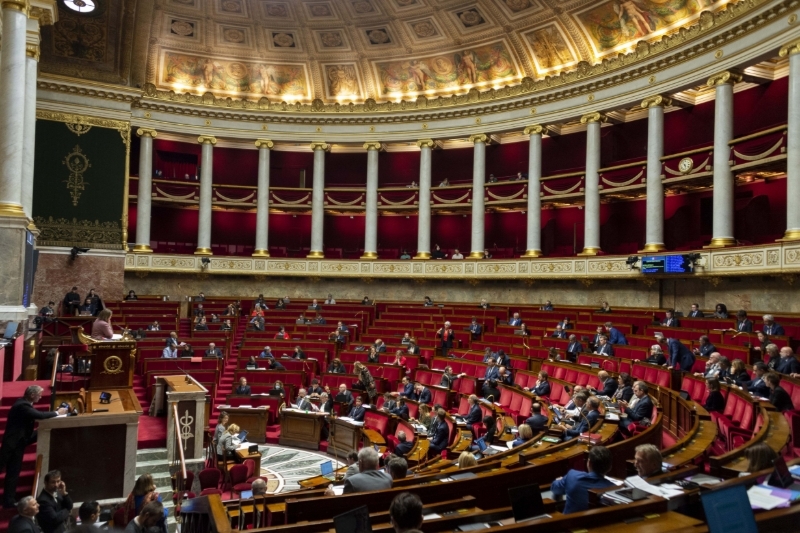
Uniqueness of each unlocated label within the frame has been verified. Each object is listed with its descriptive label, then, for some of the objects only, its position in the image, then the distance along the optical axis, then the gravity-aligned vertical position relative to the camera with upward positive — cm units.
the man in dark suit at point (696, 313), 1611 -41
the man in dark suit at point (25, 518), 483 -191
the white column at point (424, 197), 2564 +408
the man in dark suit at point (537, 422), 907 -194
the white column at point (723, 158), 1752 +411
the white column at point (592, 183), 2148 +406
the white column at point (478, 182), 2462 +456
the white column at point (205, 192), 2605 +417
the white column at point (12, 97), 1076 +342
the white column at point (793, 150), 1502 +378
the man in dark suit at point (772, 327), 1232 -57
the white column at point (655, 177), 1953 +396
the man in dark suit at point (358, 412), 1282 -261
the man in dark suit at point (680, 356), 1142 -112
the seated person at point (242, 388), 1434 -240
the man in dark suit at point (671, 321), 1538 -62
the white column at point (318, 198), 2694 +412
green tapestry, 2158 +384
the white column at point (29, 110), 1351 +422
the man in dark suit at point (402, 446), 989 -259
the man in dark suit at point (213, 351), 1670 -177
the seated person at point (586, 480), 428 -136
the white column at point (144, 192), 2503 +393
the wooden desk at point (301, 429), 1340 -314
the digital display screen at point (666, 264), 1744 +97
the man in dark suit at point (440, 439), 997 -244
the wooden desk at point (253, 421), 1364 -303
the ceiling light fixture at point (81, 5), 1936 +911
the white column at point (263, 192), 2681 +431
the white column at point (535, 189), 2325 +409
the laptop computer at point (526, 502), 386 -136
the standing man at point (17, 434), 658 -169
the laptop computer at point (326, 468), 778 -235
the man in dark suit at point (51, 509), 561 -211
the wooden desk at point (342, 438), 1232 -312
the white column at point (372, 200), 2658 +403
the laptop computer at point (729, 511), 298 -106
